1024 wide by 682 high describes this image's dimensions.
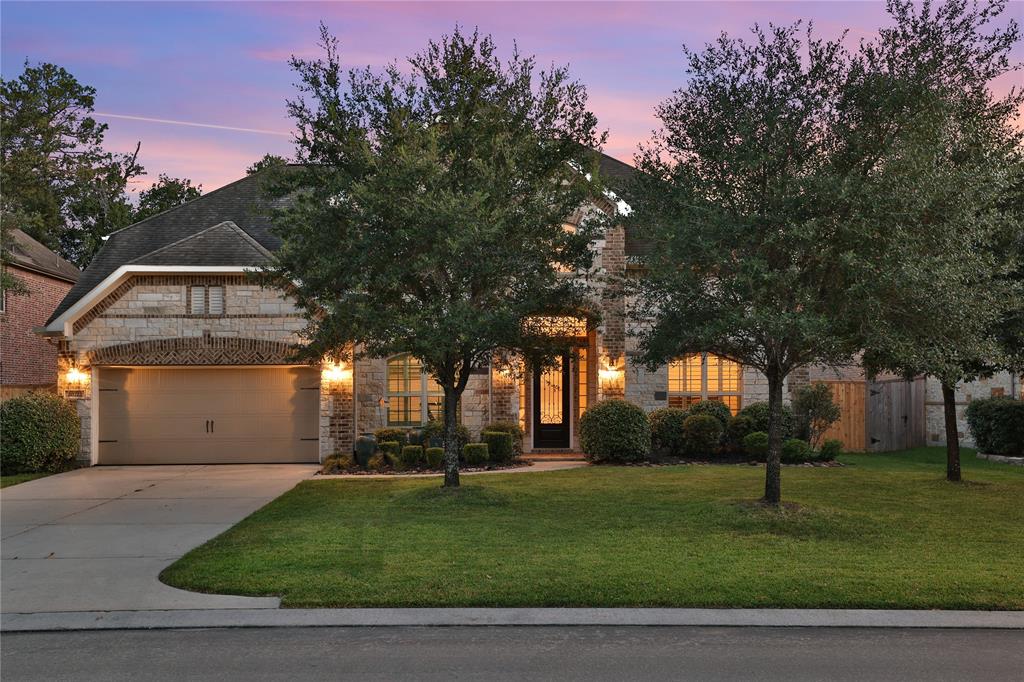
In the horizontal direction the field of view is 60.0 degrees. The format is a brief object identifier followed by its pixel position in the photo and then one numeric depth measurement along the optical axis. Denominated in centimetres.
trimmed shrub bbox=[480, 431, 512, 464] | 1939
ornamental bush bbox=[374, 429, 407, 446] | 1945
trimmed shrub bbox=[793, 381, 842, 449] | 2025
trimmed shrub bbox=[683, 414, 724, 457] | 1966
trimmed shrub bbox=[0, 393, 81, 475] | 1808
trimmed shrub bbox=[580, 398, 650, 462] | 1900
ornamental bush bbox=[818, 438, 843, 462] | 1939
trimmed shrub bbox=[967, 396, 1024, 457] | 2047
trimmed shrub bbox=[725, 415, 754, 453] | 2011
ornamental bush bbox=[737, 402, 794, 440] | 2012
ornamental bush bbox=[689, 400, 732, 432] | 2028
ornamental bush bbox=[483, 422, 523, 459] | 1973
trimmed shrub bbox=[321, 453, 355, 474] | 1858
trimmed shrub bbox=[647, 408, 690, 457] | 2003
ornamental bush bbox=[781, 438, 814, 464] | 1920
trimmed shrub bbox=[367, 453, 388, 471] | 1869
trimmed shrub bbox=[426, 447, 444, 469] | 1847
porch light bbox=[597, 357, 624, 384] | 2084
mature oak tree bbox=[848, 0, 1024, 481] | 1040
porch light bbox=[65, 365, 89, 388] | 1984
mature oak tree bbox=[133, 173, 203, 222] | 3788
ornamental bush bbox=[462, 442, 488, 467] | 1886
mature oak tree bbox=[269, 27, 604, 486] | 1256
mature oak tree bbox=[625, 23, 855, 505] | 1087
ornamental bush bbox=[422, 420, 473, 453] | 1950
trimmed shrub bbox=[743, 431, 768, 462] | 1920
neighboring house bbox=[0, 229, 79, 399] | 2559
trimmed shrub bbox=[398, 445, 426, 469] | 1852
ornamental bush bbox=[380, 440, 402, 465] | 1889
